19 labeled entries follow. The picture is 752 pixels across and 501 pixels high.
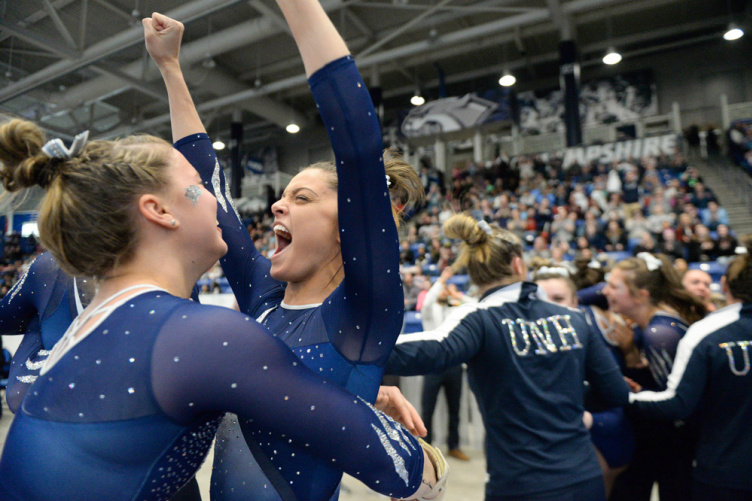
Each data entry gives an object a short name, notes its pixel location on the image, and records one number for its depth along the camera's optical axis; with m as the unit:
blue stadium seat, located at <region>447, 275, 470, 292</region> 7.99
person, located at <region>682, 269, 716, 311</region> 3.18
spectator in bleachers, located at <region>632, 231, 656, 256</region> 6.82
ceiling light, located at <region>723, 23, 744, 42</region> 10.65
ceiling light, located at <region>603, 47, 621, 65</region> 11.21
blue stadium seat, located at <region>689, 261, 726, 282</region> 6.46
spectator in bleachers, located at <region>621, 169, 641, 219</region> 8.92
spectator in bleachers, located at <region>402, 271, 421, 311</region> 6.62
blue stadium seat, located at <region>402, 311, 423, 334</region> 4.95
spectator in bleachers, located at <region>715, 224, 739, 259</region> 6.74
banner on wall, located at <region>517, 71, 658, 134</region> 14.24
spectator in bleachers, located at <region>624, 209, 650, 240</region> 7.96
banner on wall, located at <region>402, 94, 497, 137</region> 13.90
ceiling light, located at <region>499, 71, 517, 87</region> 12.75
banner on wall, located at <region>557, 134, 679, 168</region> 11.86
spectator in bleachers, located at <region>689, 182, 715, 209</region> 8.84
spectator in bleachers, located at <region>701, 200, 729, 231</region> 7.80
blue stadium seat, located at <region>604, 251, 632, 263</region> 7.27
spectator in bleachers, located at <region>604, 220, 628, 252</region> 7.68
